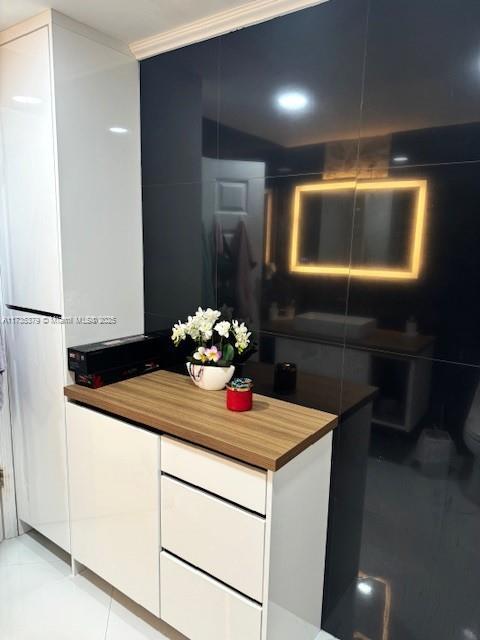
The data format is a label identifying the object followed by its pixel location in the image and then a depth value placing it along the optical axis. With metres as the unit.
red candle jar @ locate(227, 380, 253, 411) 1.63
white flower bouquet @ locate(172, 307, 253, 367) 1.81
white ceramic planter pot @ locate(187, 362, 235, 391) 1.84
